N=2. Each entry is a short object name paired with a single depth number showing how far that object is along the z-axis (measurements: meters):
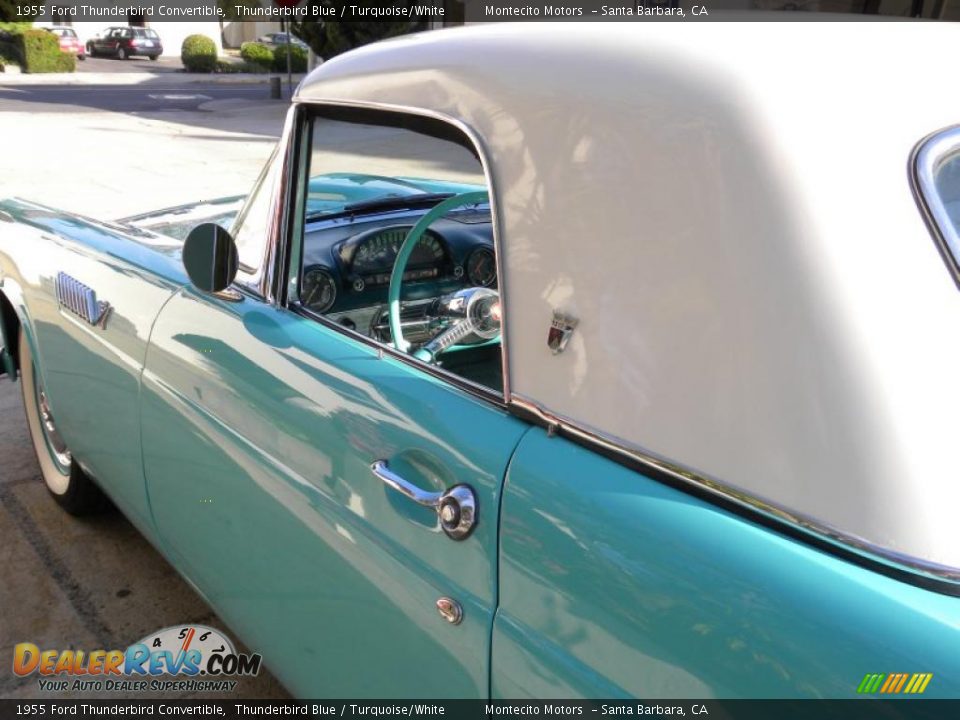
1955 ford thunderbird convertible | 1.00
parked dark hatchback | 41.84
